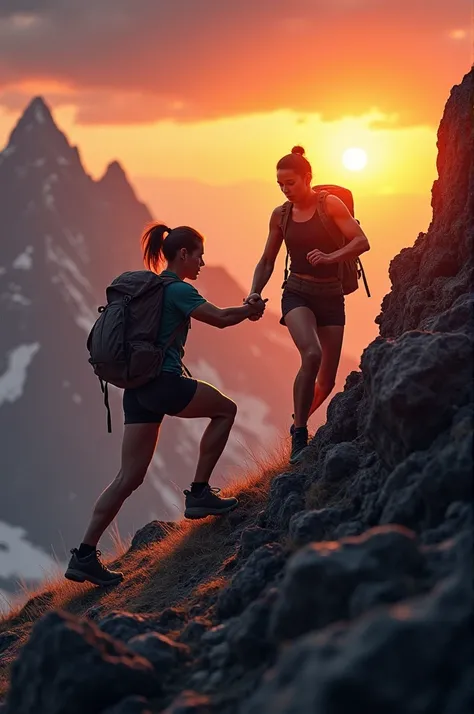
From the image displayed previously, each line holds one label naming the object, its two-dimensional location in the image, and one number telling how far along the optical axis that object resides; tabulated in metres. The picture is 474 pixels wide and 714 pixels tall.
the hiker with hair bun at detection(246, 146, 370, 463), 10.81
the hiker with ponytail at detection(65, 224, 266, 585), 9.60
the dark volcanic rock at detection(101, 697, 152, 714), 5.27
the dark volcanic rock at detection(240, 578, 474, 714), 3.66
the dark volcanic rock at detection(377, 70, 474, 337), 10.18
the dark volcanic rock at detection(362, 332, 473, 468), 6.50
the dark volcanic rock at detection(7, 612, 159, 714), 5.30
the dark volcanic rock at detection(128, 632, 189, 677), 5.83
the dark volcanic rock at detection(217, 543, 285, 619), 6.69
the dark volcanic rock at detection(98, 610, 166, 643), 6.45
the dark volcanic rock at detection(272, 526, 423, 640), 4.55
